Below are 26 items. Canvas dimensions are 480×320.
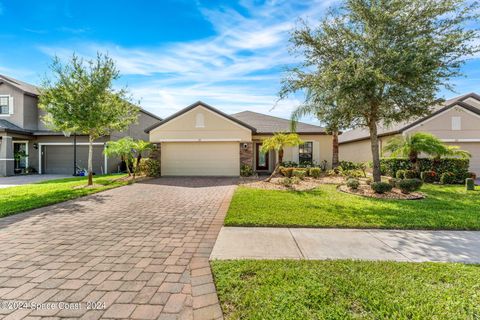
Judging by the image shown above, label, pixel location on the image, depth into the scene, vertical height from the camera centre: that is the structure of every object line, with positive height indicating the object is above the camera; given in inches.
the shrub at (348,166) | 662.3 -16.4
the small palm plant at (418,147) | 464.8 +25.9
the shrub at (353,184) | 405.5 -41.3
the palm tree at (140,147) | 580.5 +35.8
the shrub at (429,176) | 507.5 -35.0
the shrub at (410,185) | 363.3 -38.8
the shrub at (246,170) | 641.0 -25.9
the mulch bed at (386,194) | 354.9 -54.4
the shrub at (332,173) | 608.1 -33.1
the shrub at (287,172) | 593.6 -29.4
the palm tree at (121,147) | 543.9 +32.9
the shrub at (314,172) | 586.2 -29.2
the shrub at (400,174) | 520.9 -31.4
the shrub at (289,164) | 685.3 -10.5
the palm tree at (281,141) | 481.4 +40.3
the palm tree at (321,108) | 397.1 +98.3
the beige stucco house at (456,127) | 615.8 +88.8
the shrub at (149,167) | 640.4 -16.9
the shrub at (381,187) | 367.6 -42.5
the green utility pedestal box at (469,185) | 411.8 -44.5
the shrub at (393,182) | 403.6 -38.8
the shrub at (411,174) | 511.8 -30.6
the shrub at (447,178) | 494.3 -38.4
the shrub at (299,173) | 555.3 -31.2
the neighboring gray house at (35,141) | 733.9 +66.7
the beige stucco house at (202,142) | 640.4 +53.1
